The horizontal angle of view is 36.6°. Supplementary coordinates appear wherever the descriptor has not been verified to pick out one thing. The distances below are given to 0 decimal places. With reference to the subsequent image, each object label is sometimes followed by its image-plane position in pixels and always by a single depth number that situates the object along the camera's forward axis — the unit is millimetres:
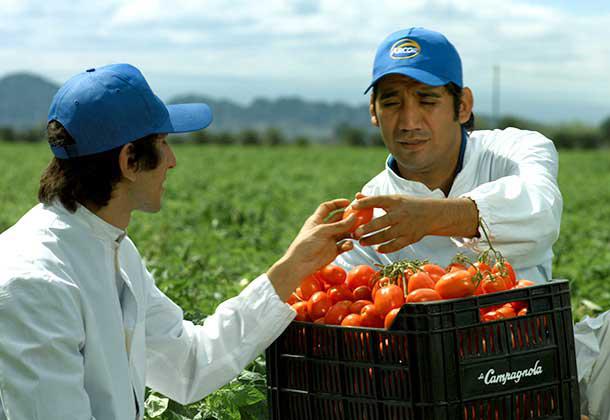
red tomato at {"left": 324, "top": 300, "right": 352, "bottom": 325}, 2740
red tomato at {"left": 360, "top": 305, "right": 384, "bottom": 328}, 2654
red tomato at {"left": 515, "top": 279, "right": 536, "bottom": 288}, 2736
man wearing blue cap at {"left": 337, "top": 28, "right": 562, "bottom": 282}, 3170
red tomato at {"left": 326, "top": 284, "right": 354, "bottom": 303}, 2895
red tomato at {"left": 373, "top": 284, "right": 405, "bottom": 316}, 2631
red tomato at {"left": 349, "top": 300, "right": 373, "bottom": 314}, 2754
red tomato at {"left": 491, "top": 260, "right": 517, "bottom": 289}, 2746
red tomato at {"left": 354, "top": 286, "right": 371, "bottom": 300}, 2889
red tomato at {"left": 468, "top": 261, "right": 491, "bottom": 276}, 2701
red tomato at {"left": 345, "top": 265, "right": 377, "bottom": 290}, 2957
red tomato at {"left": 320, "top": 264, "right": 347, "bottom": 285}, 3018
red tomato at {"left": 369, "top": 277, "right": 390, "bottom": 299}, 2770
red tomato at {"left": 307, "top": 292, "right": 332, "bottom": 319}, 2840
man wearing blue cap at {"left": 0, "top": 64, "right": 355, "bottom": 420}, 2428
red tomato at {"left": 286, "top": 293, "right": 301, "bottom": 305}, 2992
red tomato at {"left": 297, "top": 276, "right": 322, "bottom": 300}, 2979
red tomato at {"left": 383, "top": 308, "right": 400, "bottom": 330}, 2535
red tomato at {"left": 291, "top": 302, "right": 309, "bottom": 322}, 2877
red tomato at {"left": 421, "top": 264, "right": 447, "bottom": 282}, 2801
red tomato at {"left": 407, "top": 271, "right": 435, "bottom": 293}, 2695
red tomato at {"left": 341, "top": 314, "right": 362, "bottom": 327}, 2652
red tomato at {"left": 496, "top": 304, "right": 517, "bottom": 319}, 2574
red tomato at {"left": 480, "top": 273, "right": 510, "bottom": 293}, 2672
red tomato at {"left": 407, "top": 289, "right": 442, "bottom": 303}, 2596
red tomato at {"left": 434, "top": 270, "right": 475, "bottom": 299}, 2598
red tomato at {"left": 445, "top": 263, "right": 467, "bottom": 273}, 2794
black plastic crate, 2447
